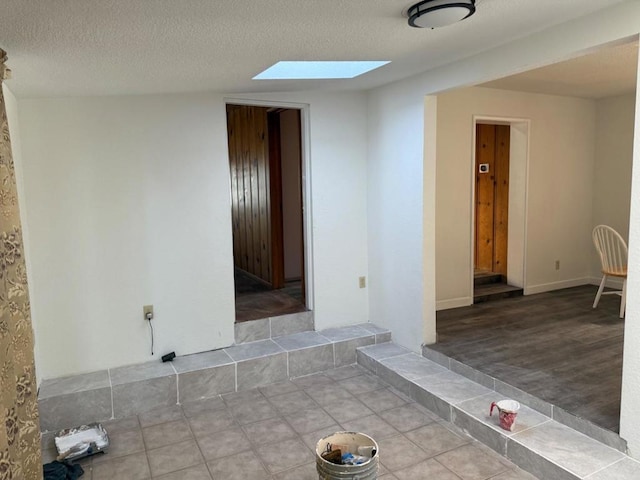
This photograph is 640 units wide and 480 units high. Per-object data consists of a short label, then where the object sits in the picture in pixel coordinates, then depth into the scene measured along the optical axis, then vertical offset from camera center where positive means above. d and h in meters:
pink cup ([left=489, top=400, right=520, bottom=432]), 2.57 -1.26
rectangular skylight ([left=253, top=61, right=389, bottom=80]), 3.24 +0.80
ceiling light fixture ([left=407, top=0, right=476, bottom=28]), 1.88 +0.69
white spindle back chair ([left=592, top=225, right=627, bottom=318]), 4.22 -0.80
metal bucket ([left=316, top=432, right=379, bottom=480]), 2.04 -1.22
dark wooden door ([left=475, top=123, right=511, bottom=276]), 5.51 -0.20
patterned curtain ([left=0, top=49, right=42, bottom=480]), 1.67 -0.58
